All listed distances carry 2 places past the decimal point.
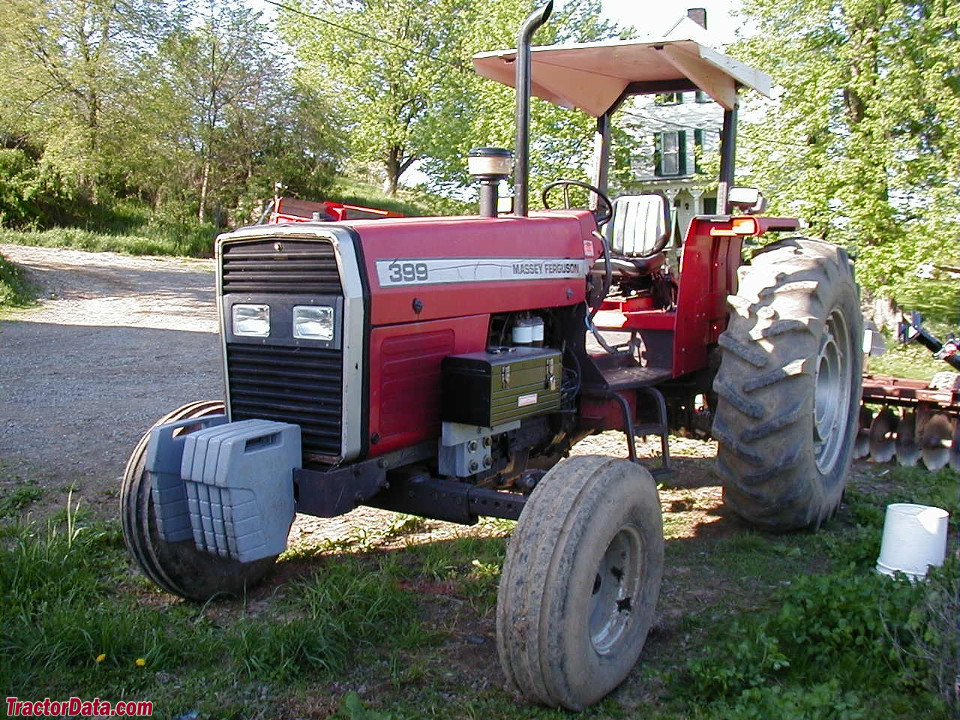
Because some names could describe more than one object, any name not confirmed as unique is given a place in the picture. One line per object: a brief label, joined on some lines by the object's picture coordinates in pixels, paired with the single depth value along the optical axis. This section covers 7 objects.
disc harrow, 5.87
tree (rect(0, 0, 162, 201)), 20.08
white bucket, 3.90
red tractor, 3.04
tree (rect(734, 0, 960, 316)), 11.23
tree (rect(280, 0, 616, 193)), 23.88
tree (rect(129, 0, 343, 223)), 22.42
